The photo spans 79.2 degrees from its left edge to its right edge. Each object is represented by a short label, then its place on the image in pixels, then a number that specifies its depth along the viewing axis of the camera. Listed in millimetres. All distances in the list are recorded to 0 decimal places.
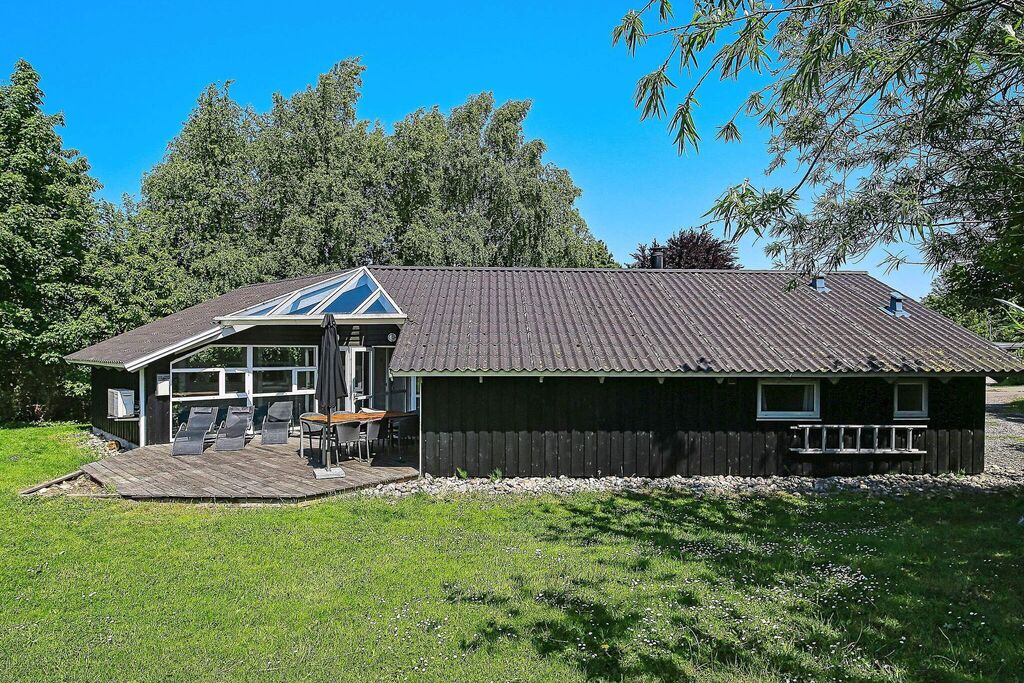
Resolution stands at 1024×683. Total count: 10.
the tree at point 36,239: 17844
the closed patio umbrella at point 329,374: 10414
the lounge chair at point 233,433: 13070
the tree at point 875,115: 5488
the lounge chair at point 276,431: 13836
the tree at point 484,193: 28406
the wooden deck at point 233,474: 9414
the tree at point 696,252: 28891
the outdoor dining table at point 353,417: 11620
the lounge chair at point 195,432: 12539
